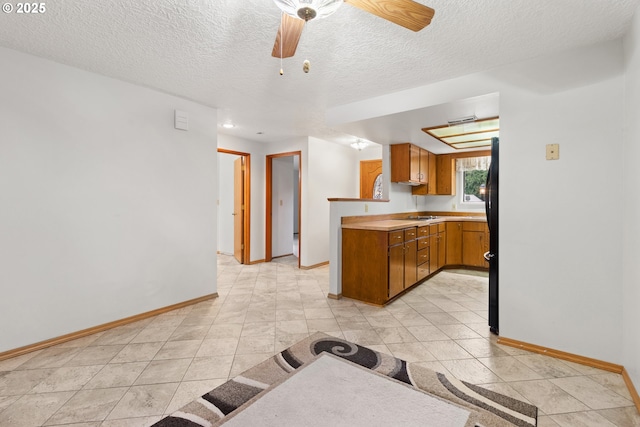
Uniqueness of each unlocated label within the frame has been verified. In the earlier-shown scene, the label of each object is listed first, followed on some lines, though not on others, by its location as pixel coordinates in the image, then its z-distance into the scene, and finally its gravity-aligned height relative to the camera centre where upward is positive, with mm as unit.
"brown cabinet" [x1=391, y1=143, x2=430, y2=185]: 4508 +629
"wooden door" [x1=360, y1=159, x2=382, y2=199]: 6293 +640
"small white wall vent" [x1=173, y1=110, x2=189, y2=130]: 3172 +922
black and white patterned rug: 1553 -1137
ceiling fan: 1283 +940
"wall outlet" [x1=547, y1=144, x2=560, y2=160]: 2213 +393
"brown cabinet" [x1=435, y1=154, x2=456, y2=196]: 5543 +548
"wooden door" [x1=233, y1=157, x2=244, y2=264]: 5422 -55
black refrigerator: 2623 -216
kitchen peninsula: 3266 -642
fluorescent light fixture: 3295 +929
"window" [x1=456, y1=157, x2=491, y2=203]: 5344 +518
